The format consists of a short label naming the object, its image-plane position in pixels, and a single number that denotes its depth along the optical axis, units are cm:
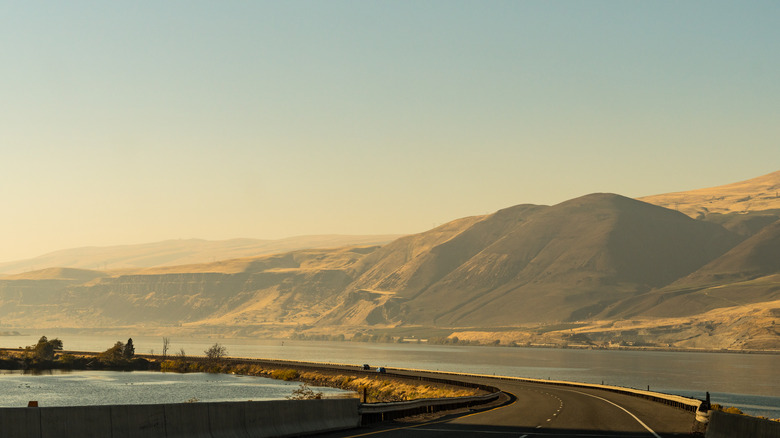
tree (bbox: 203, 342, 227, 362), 18450
